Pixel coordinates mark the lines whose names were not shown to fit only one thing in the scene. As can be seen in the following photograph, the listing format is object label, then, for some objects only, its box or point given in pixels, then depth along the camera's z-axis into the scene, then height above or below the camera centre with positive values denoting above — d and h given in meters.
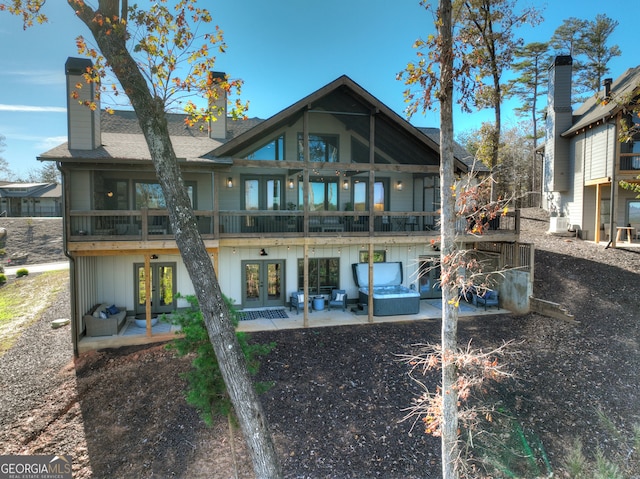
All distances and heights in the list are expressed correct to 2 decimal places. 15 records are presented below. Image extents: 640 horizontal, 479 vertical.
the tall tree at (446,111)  4.63 +1.47
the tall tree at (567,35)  25.36 +13.35
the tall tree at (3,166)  44.21 +7.14
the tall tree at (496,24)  16.88 +9.57
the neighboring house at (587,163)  16.23 +2.87
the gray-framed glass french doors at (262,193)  13.36 +1.03
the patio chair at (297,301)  12.64 -2.86
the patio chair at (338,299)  13.09 -2.87
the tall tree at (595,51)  24.89 +12.24
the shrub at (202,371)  5.25 -2.21
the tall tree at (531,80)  26.94 +11.21
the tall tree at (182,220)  5.08 +0.01
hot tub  12.27 -2.56
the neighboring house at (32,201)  40.12 +2.22
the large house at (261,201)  10.41 +0.70
